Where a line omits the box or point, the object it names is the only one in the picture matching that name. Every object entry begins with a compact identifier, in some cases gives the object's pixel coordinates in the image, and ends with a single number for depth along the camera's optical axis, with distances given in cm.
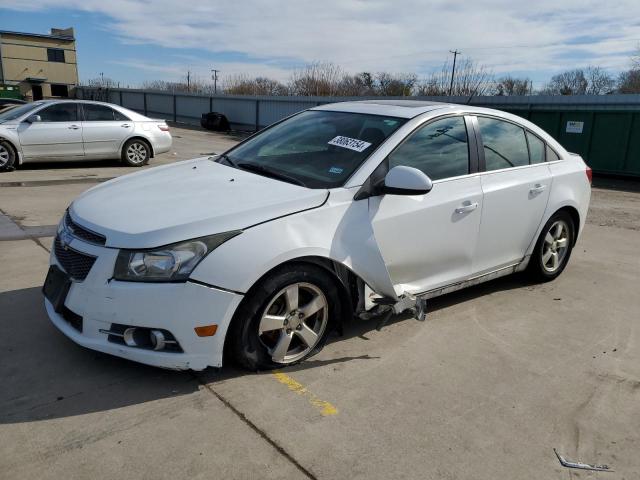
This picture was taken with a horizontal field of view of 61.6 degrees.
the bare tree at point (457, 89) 3030
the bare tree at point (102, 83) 5940
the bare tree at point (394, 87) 3388
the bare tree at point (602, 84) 3969
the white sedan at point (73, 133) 1105
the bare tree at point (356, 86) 3722
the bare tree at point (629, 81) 3626
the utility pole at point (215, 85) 4866
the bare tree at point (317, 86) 3803
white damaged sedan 294
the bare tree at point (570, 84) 3831
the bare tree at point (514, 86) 3479
